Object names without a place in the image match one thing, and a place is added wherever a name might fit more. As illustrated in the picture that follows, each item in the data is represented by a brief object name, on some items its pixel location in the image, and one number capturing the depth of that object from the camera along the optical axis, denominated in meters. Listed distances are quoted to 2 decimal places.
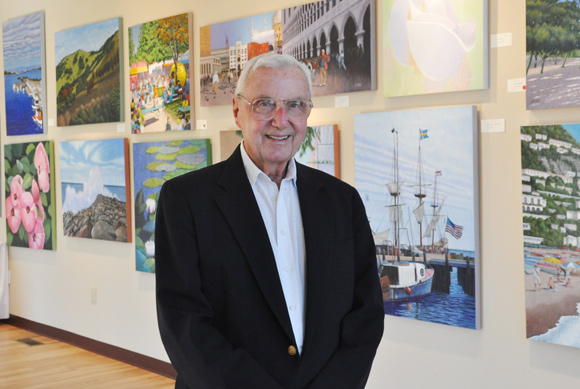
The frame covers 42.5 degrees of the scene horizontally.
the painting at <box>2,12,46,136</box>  6.64
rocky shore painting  5.77
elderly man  1.90
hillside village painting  3.24
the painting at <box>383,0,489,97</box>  3.54
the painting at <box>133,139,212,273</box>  5.18
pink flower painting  6.57
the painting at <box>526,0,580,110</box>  3.19
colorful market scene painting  5.20
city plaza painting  4.06
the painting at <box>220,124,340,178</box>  4.24
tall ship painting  3.62
